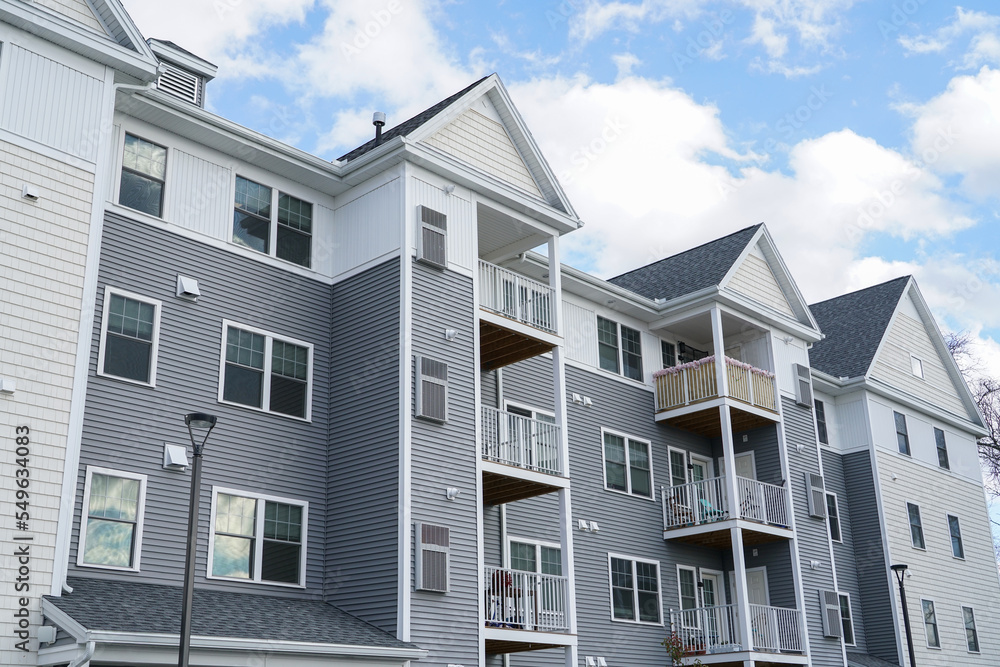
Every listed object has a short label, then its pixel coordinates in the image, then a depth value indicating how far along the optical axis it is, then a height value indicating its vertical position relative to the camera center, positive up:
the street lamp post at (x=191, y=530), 11.82 +1.81
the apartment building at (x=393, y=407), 15.90 +5.23
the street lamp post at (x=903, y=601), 26.28 +1.74
